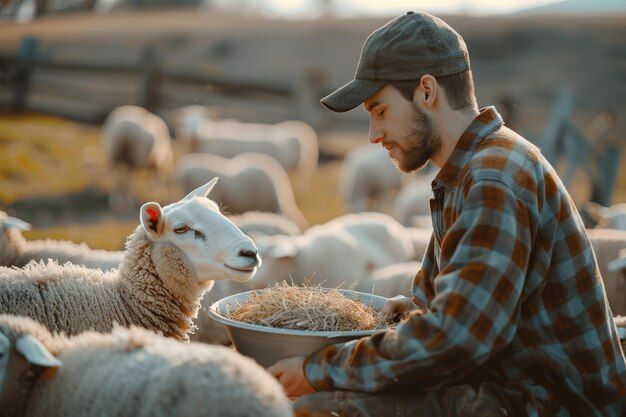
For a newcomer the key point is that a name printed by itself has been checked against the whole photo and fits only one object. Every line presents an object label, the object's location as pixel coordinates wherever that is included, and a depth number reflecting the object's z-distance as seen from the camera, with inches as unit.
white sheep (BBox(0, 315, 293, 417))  88.7
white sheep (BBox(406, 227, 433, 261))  273.4
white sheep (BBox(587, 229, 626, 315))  217.3
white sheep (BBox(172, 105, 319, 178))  608.1
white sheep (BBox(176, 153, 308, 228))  416.2
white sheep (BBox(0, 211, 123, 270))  195.9
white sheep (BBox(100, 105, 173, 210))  542.6
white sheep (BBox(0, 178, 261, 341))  136.7
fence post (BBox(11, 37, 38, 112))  776.9
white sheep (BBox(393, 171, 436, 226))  388.2
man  94.7
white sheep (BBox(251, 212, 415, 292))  242.1
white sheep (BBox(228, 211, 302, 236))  286.7
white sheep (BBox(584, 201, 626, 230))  303.0
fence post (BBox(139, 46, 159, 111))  783.1
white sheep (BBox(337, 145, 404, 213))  520.4
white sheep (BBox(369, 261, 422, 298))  216.3
